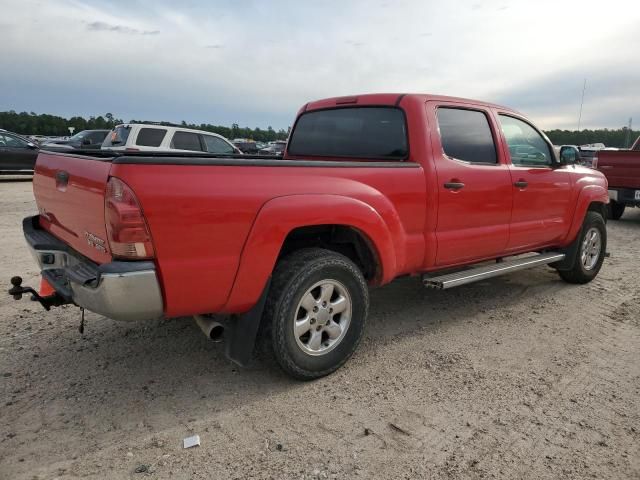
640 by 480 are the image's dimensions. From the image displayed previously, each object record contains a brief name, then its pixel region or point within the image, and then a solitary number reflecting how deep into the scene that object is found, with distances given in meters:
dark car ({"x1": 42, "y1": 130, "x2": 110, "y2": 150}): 19.69
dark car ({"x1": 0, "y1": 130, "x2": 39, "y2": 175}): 14.46
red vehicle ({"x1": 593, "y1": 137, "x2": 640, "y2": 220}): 9.55
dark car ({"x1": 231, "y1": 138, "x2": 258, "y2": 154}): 29.73
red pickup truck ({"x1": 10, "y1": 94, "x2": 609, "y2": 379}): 2.42
